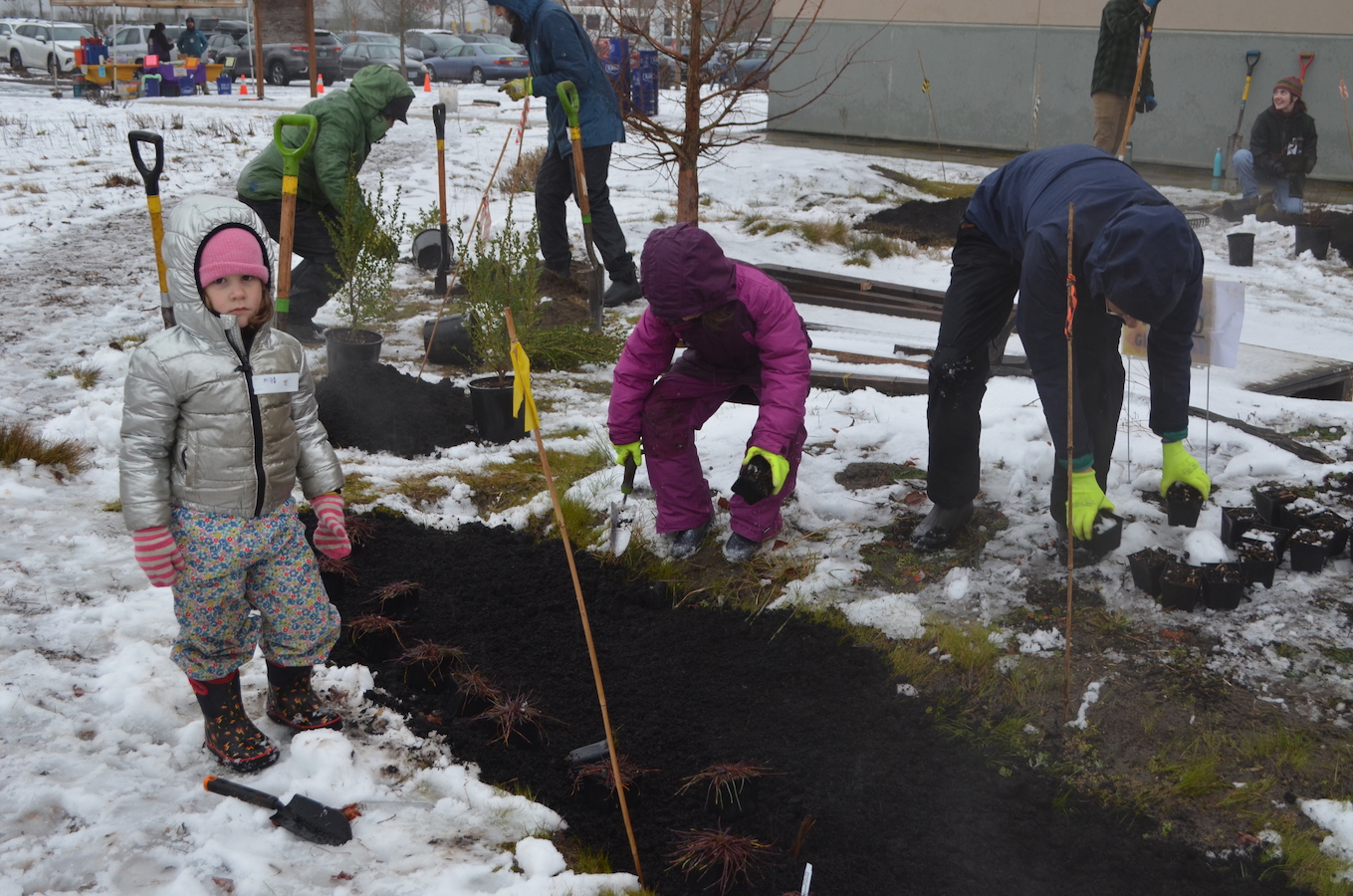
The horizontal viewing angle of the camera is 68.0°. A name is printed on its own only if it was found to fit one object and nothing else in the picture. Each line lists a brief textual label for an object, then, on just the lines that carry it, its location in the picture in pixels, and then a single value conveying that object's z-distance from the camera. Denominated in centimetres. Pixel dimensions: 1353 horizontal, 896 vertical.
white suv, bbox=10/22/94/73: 2557
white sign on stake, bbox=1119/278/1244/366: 377
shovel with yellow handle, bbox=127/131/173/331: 382
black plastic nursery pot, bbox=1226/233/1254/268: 902
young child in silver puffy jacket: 247
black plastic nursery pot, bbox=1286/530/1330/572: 347
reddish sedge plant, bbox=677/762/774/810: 256
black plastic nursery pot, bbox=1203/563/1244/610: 330
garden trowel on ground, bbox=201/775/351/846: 244
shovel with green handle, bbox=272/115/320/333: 424
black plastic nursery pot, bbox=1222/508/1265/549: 356
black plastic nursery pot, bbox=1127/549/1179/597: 341
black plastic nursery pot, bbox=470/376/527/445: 484
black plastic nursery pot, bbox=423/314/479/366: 611
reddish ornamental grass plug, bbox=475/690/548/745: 286
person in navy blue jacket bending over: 273
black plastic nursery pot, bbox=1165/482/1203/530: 352
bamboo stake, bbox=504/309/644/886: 215
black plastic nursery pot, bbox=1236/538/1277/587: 338
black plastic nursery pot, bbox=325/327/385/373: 528
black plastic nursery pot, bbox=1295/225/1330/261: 900
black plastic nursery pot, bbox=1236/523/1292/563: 351
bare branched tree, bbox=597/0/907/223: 639
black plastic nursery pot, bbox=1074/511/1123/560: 346
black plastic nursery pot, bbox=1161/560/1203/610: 332
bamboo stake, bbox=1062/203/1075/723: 263
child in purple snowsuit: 325
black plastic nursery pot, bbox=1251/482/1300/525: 374
